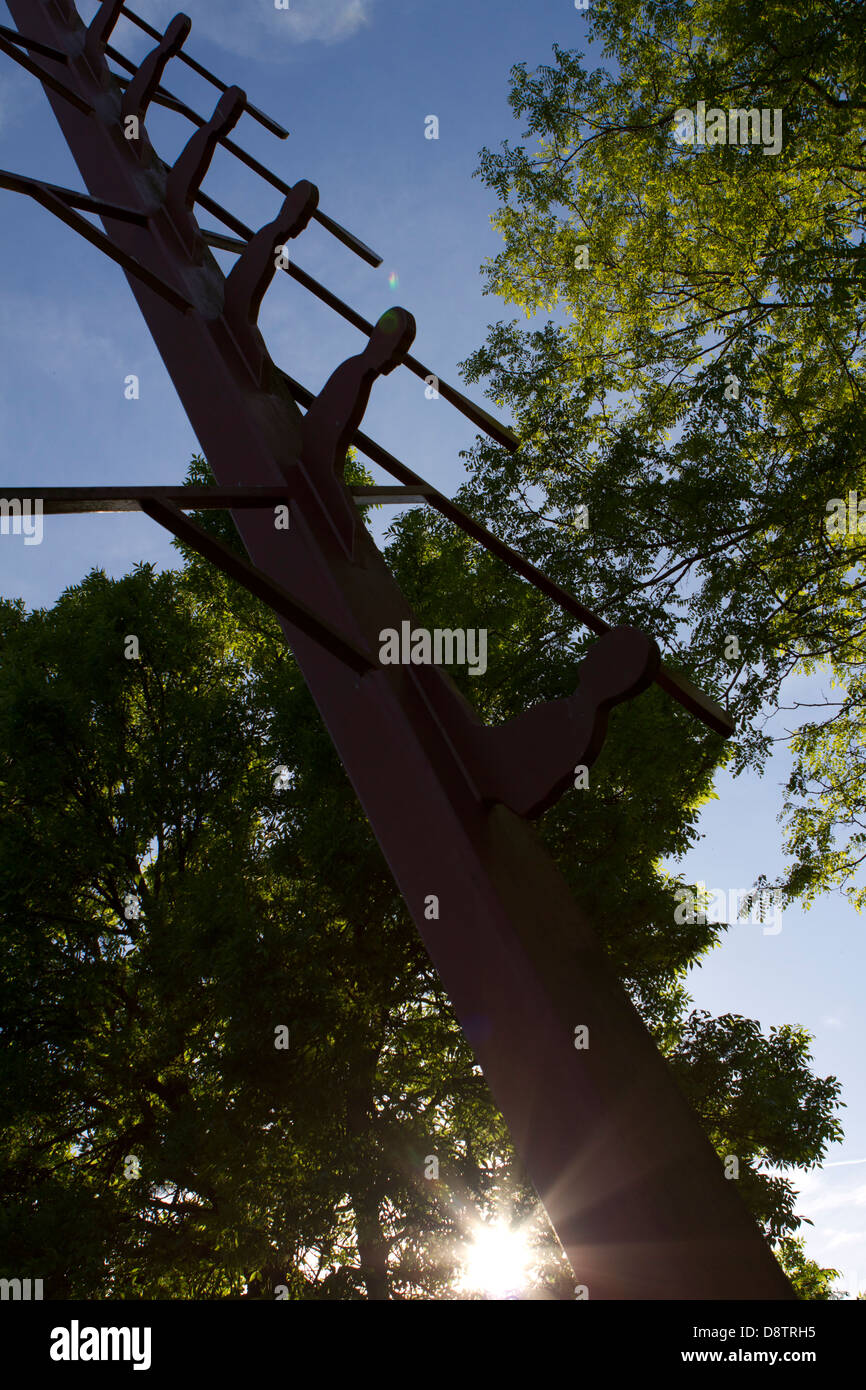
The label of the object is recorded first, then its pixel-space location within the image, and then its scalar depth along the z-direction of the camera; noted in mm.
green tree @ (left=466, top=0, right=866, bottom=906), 7340
